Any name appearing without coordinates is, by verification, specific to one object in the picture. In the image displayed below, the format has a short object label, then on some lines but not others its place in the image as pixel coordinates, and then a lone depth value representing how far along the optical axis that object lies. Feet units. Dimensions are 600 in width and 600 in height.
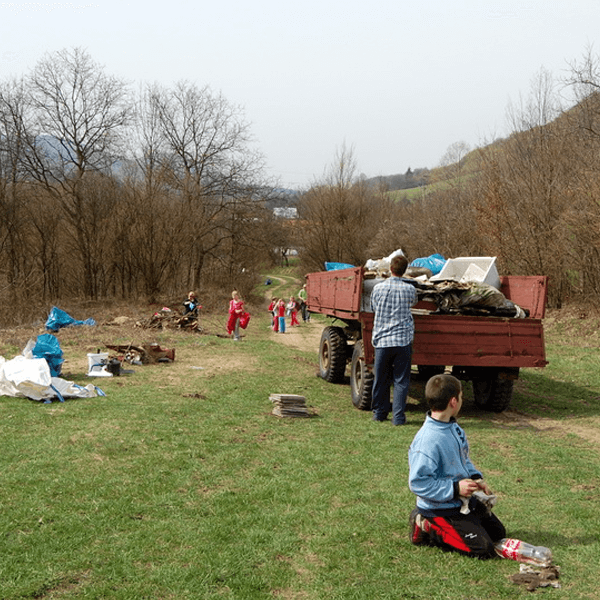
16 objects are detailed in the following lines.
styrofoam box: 32.99
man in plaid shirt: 26.96
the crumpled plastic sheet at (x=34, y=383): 29.91
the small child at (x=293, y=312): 89.92
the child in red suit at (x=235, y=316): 62.95
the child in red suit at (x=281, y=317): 79.46
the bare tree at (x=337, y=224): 165.17
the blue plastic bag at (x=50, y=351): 32.99
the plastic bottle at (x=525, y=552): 13.27
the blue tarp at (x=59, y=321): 68.28
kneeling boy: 13.76
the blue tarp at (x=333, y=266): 42.75
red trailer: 29.04
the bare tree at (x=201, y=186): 125.80
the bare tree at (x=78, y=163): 113.39
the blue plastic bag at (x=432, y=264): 36.14
